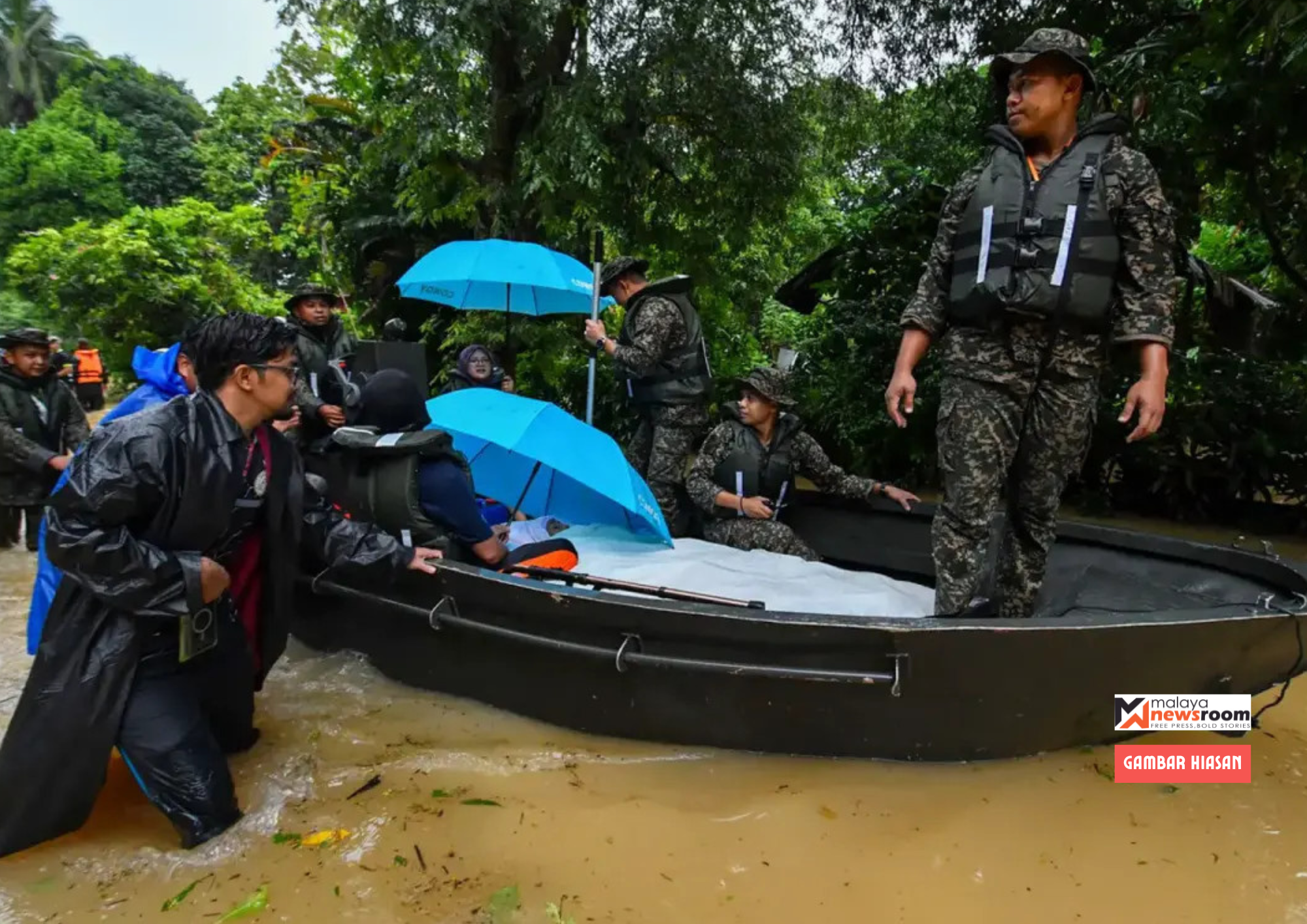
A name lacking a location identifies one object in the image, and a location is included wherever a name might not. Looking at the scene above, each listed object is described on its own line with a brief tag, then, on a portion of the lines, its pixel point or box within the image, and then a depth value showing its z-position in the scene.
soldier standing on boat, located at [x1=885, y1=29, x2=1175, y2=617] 2.58
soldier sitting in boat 4.18
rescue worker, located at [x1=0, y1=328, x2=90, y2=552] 5.03
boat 2.42
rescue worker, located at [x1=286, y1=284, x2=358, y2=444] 4.50
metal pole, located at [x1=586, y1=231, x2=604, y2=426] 4.82
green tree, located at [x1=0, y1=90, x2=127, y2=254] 21.20
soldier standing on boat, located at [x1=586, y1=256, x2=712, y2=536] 4.56
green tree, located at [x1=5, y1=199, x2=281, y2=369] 11.64
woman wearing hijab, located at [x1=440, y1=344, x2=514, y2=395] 5.57
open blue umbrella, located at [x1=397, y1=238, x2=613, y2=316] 5.07
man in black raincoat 2.20
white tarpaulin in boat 3.42
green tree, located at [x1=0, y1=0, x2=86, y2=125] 29.70
